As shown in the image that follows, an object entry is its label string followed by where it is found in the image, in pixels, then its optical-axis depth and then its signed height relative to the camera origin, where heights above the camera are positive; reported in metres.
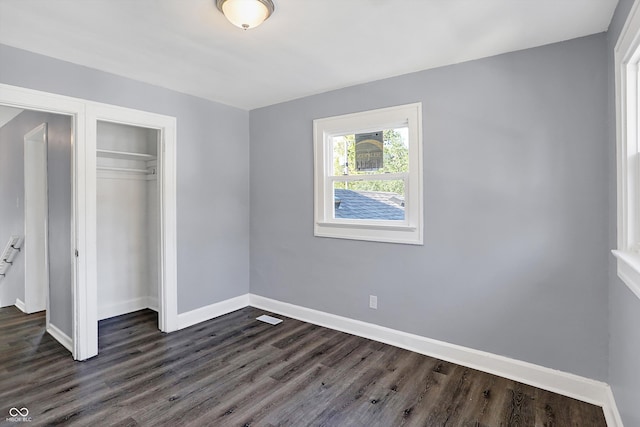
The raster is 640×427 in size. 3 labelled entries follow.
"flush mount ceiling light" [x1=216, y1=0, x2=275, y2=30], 1.85 +1.14
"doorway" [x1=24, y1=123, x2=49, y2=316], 4.01 -0.09
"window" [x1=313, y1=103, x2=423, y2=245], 3.02 +0.37
